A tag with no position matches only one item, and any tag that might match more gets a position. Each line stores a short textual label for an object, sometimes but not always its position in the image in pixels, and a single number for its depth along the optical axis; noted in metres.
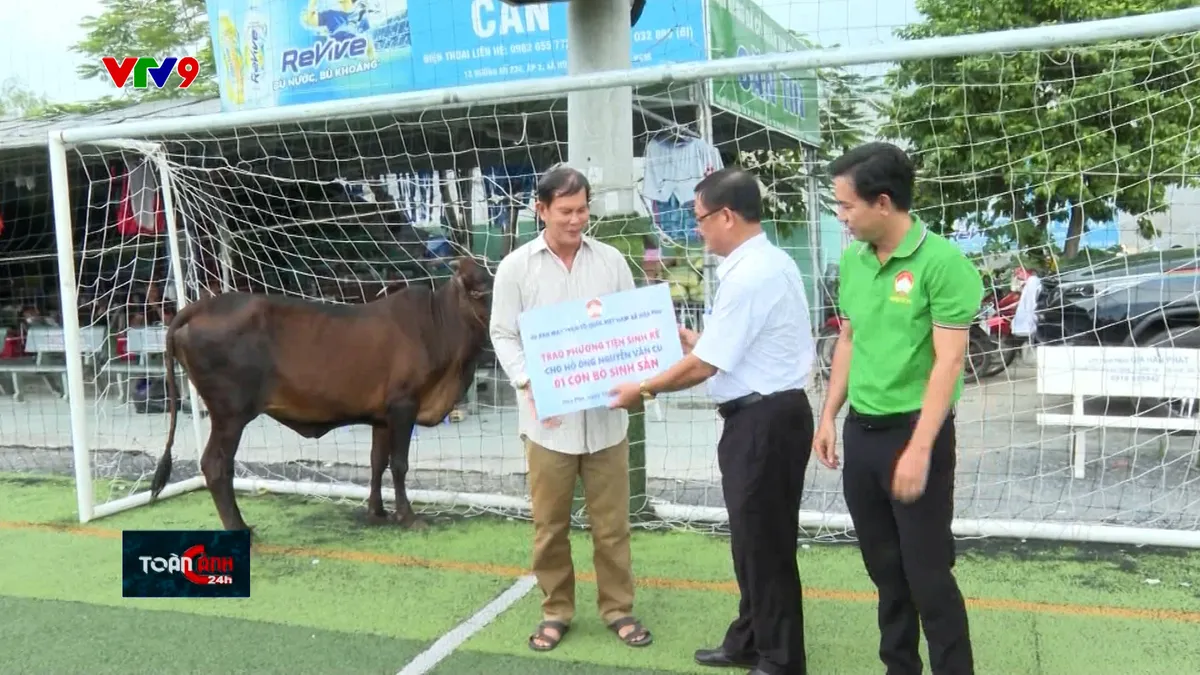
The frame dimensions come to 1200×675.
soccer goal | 4.91
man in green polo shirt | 2.50
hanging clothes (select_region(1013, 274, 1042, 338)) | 6.44
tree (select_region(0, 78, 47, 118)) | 25.14
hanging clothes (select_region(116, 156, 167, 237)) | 6.41
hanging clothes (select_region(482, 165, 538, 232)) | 6.65
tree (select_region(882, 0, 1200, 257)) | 5.62
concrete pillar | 4.83
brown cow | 5.00
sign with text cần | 8.24
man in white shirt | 2.88
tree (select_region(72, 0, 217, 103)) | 21.19
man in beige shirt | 3.35
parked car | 6.60
